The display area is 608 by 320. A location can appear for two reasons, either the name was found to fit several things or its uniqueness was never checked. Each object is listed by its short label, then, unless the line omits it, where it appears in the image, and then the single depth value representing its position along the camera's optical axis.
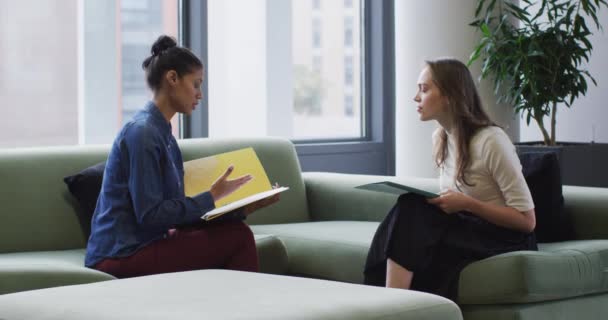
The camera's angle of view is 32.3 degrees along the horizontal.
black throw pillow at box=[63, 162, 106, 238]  3.82
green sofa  3.27
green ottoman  2.18
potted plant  5.64
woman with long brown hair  3.36
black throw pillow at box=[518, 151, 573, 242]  3.73
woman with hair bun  3.27
